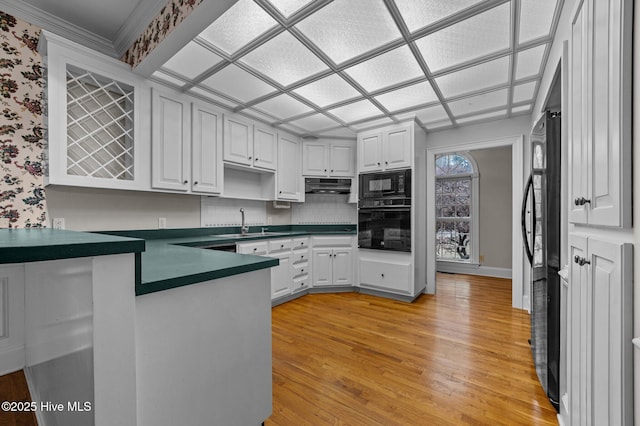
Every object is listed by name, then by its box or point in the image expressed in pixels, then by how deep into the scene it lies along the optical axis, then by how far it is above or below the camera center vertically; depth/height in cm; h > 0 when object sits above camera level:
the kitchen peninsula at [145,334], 80 -46
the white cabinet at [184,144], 253 +69
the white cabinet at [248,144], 321 +87
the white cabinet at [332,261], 401 -72
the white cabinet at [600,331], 69 -37
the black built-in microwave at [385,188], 358 +33
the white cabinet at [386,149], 360 +88
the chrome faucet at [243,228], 356 -21
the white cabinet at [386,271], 357 -80
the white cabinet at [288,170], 391 +63
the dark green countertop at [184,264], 96 -23
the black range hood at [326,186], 429 +42
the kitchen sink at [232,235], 333 -29
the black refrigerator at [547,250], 157 -24
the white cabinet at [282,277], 340 -82
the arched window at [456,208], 545 +9
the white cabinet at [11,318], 190 -75
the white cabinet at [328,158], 425 +85
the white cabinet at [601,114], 70 +30
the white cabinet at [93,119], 193 +75
